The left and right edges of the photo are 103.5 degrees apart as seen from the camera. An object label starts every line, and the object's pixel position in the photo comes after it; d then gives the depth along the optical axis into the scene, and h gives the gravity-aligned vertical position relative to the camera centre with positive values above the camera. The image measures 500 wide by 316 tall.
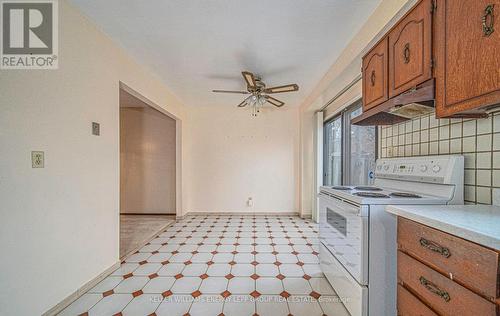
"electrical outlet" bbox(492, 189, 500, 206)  1.10 -0.23
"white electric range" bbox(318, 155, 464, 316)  1.28 -0.49
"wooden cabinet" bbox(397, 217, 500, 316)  0.67 -0.49
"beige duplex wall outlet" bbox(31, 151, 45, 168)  1.39 -0.04
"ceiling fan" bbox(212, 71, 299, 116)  2.44 +0.88
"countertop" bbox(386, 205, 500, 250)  0.70 -0.28
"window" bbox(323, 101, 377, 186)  2.57 +0.08
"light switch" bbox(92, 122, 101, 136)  1.91 +0.25
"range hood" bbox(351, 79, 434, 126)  1.18 +0.35
